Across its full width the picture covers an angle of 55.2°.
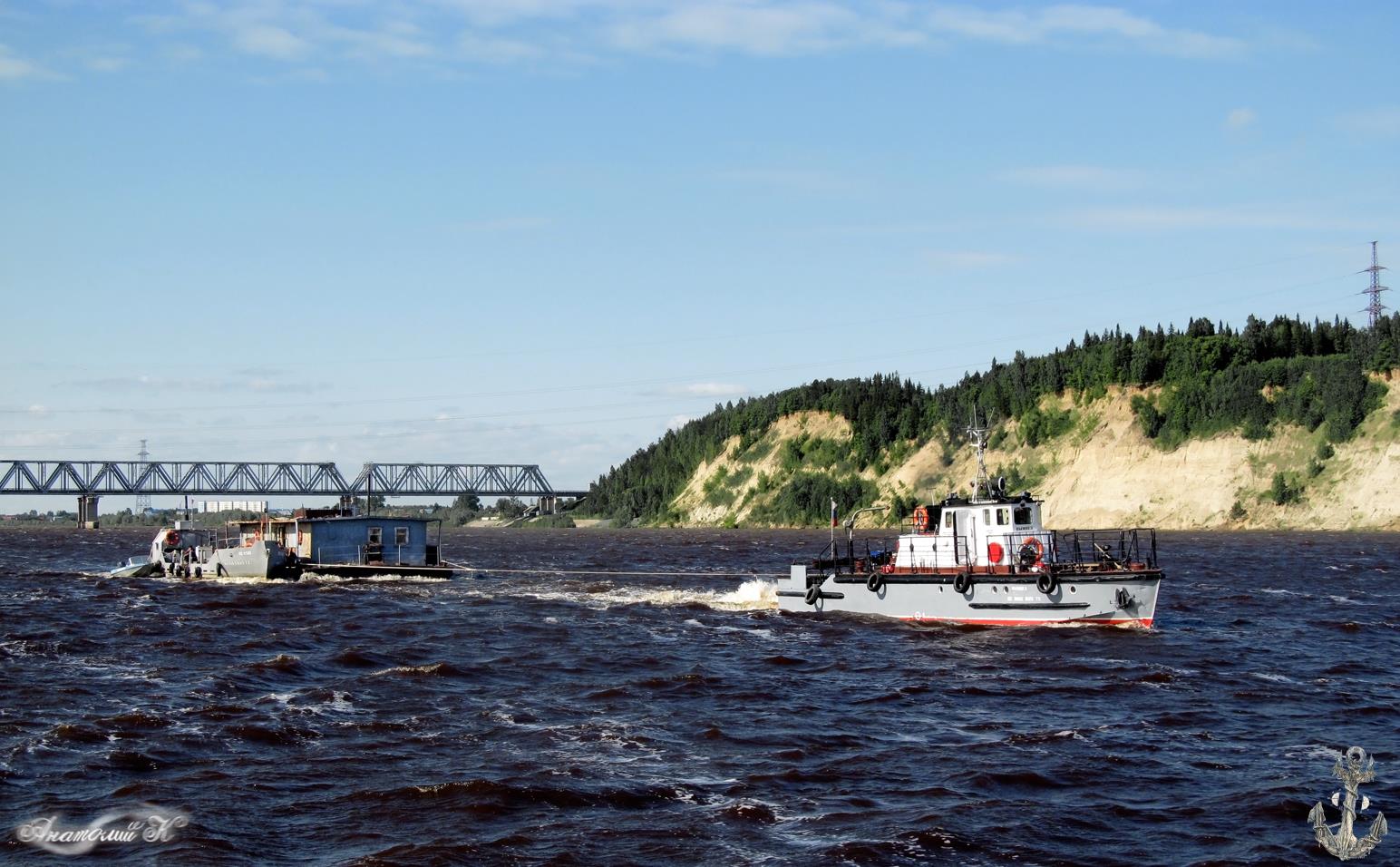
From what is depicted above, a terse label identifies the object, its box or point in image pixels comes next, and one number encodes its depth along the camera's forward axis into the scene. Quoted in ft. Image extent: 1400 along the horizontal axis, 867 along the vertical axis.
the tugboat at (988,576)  155.63
